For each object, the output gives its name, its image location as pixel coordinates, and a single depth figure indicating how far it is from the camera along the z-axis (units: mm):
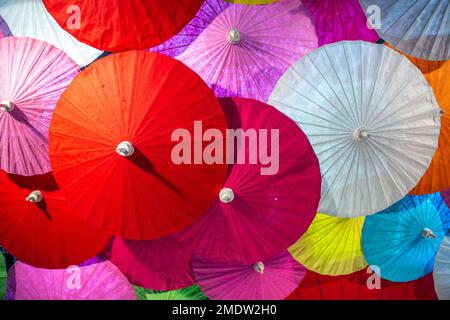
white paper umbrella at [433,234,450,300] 3332
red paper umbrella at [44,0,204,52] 2414
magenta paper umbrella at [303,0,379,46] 2869
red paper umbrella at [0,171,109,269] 2779
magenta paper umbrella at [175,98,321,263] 2520
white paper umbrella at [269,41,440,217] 2682
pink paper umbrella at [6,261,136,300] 3092
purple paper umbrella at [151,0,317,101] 2725
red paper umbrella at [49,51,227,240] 2289
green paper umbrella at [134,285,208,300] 3246
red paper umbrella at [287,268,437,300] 3412
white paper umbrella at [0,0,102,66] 2799
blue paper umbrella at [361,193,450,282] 3240
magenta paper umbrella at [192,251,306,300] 3088
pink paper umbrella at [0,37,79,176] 2602
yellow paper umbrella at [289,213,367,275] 3143
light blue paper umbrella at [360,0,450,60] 2814
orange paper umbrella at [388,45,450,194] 3015
